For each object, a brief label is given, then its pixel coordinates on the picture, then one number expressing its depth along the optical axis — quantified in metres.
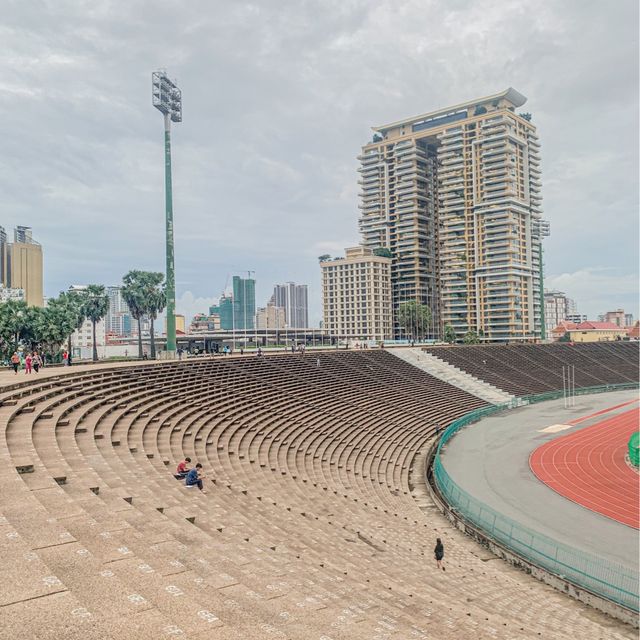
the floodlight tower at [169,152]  52.97
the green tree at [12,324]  48.47
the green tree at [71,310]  55.84
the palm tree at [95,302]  63.06
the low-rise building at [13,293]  157.88
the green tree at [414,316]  119.06
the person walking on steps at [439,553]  16.78
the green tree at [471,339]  114.54
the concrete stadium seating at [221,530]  6.72
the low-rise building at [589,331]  159.88
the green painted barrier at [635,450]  32.91
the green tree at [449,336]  117.36
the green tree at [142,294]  61.25
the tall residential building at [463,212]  128.00
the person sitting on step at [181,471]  16.83
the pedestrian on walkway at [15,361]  28.81
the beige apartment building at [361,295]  145.25
